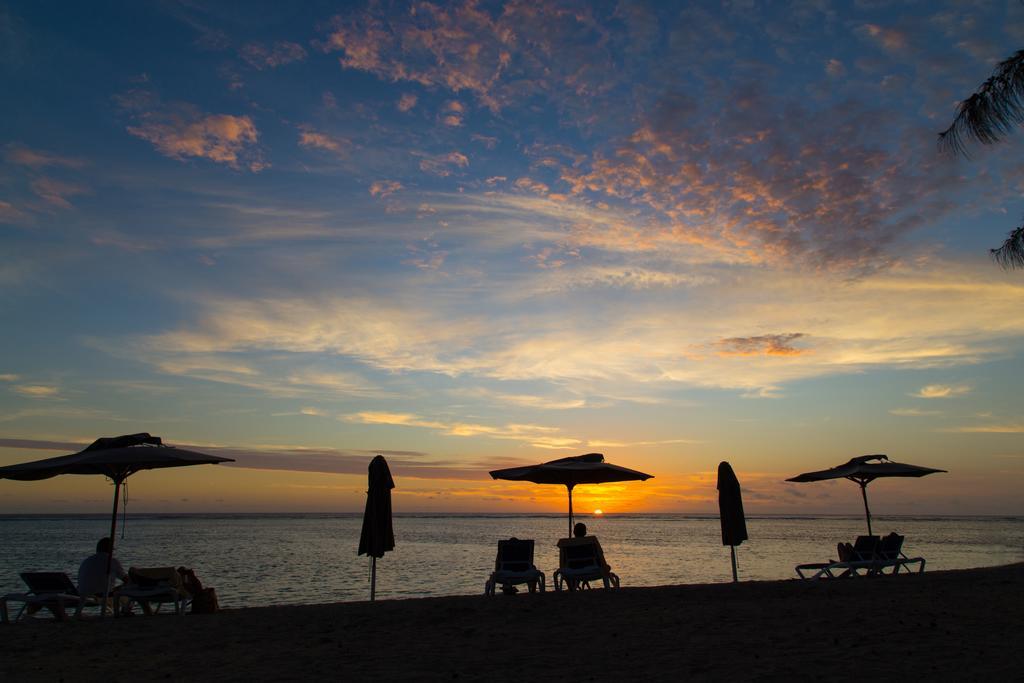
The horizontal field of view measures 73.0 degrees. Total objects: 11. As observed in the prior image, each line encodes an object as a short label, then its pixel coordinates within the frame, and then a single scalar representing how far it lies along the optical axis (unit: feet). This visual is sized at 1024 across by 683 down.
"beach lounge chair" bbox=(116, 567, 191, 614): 33.63
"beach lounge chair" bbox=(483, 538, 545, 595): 38.55
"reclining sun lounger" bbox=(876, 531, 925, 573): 44.93
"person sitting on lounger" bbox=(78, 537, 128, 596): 34.47
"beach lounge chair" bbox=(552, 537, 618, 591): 38.81
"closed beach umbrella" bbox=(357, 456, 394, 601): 38.29
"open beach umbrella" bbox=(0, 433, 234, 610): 32.91
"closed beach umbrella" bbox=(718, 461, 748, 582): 44.06
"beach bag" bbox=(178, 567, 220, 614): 35.53
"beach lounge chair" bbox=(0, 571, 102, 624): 32.48
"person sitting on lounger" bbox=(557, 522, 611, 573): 39.40
